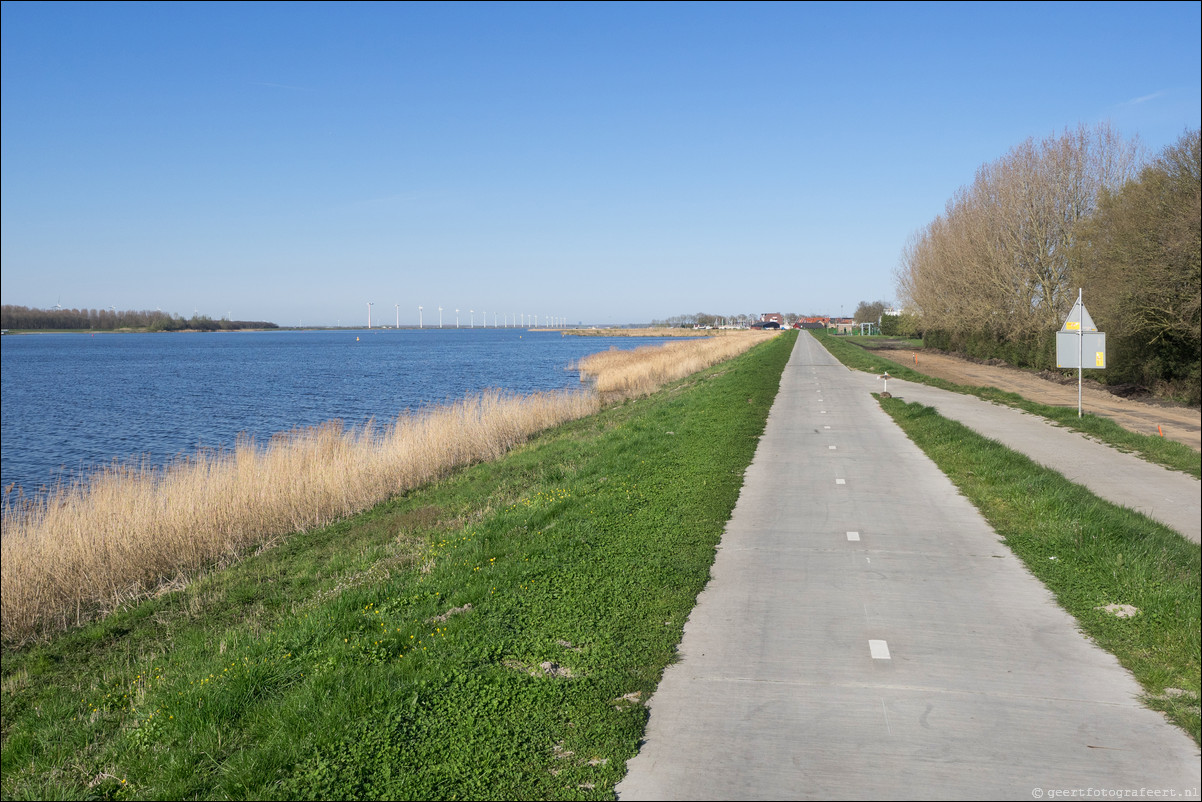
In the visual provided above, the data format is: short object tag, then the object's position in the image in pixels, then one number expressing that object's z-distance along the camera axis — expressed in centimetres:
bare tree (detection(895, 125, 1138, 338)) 3822
